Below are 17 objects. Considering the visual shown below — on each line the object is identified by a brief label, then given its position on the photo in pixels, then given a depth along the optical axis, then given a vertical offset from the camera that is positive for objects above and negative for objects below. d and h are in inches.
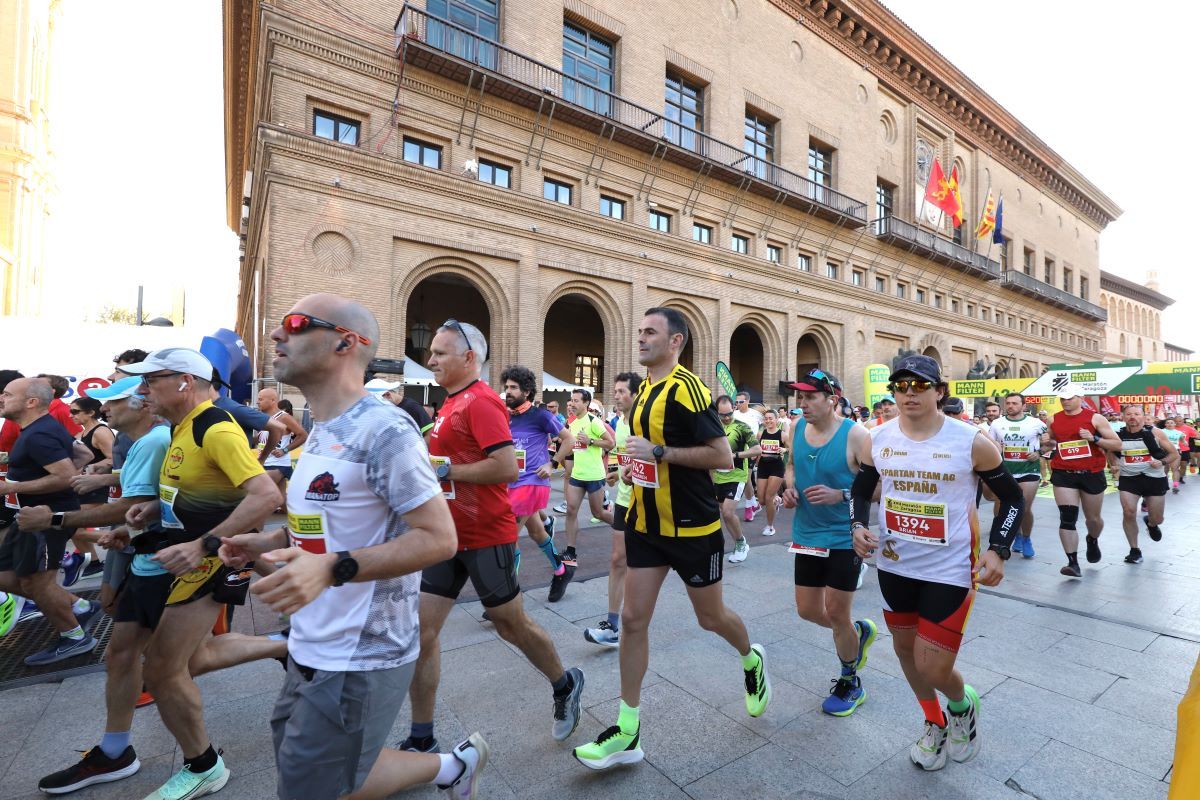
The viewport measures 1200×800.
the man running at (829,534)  134.5 -29.1
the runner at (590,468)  268.7 -25.7
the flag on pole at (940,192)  1087.0 +444.6
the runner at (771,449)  349.7 -20.7
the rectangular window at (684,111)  862.5 +492.1
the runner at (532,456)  211.6 -16.6
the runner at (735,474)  272.5 -29.4
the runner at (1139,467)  282.8 -24.7
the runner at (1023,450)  300.4 -17.0
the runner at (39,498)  157.2 -27.2
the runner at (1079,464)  266.7 -22.3
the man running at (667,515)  114.2 -21.0
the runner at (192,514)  99.9 -19.1
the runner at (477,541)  111.0 -26.8
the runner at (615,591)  168.2 -54.3
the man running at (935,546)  107.0 -26.0
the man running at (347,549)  64.3 -15.8
